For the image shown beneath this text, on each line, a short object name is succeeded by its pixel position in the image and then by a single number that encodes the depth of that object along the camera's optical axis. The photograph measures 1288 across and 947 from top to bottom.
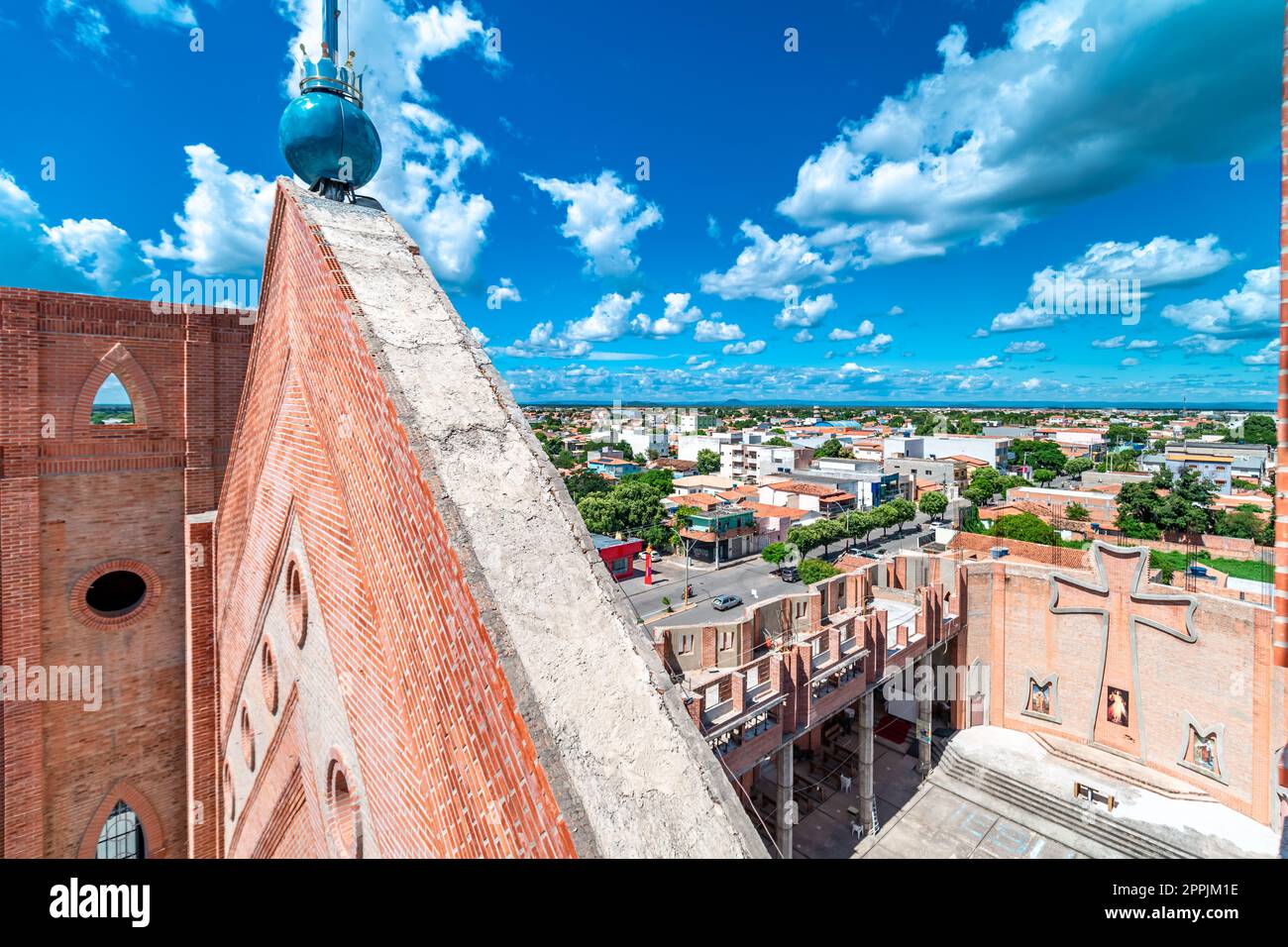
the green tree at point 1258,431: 120.55
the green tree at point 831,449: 93.81
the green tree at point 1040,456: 90.50
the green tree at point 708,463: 86.81
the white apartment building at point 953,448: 80.56
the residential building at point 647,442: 105.31
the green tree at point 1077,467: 89.23
